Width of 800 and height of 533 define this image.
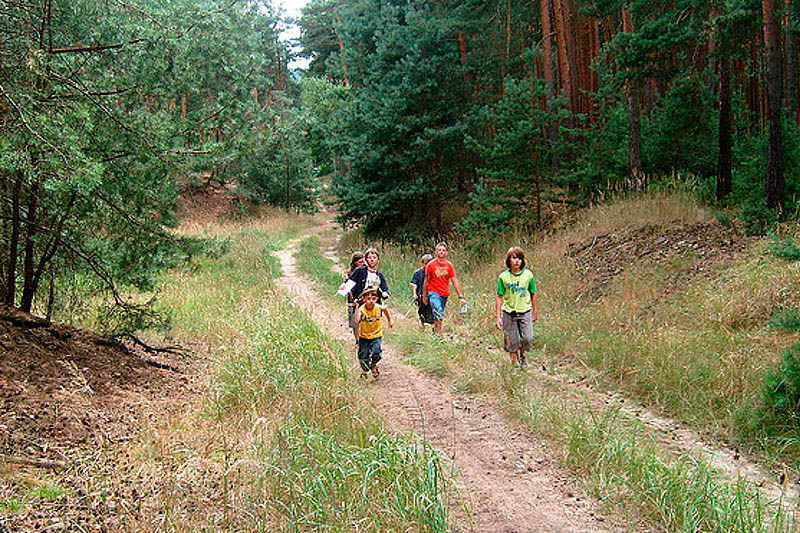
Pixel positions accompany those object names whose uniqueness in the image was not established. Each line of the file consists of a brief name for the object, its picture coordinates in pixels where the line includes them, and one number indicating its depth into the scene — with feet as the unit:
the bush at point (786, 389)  18.29
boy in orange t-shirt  32.22
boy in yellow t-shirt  25.14
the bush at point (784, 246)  23.16
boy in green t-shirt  25.41
